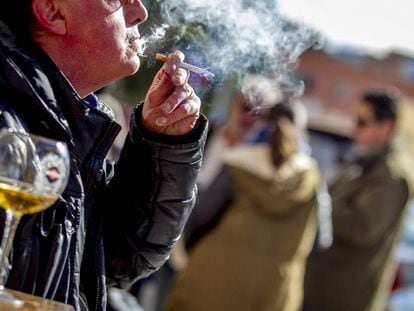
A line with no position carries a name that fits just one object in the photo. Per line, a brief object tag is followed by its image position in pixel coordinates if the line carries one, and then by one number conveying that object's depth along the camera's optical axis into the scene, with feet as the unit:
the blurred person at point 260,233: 18.06
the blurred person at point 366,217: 19.86
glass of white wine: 6.13
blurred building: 117.80
